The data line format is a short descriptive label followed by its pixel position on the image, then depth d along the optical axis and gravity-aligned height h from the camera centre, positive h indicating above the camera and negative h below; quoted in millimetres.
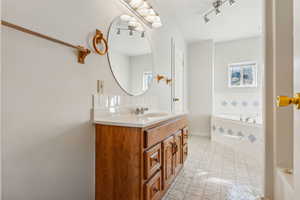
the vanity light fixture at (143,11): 1750 +1072
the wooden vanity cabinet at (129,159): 1092 -460
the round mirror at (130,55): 1561 +511
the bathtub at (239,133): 2826 -744
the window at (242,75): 4059 +651
